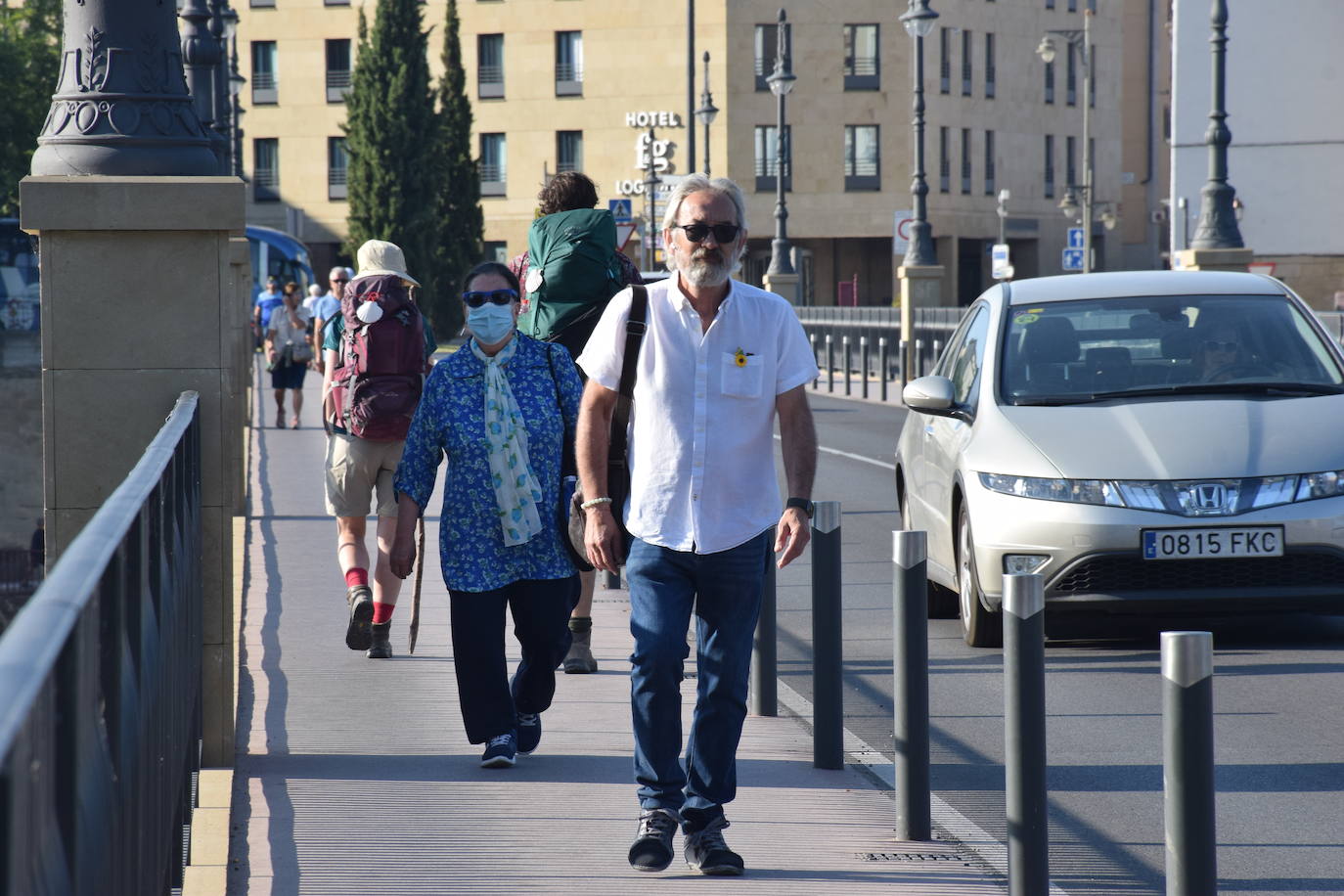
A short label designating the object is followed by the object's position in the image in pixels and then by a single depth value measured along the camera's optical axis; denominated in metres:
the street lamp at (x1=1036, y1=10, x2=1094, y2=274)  101.17
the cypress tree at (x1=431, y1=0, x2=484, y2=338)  119.63
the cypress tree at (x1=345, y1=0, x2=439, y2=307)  115.82
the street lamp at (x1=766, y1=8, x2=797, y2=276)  75.47
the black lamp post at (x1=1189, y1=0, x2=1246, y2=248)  42.94
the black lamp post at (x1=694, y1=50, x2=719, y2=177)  94.81
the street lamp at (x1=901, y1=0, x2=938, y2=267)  56.06
